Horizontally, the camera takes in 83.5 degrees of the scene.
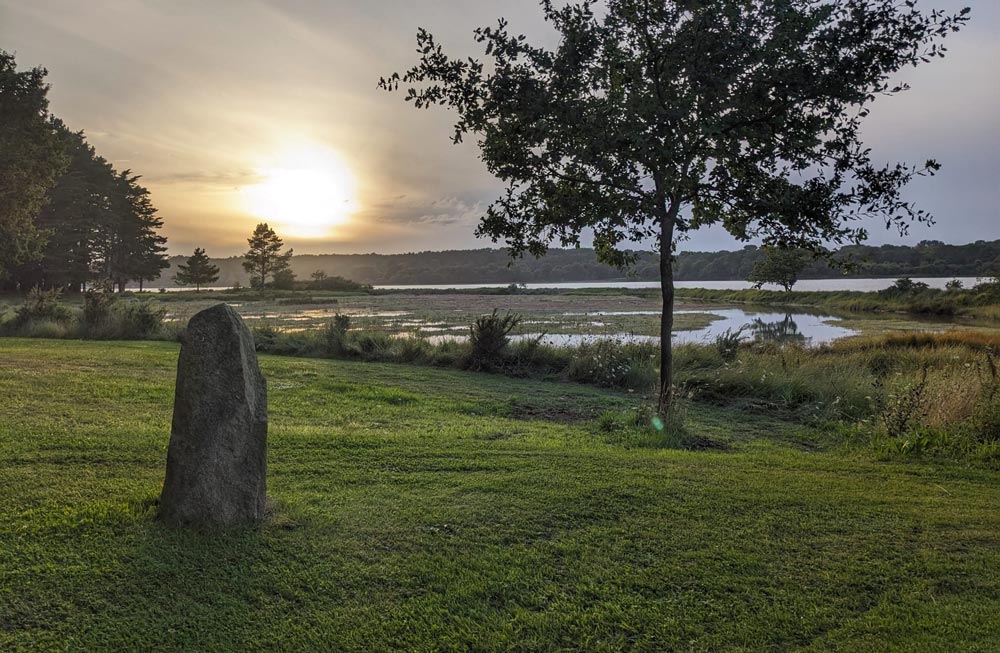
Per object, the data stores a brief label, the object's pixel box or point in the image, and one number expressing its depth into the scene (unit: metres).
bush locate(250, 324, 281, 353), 19.20
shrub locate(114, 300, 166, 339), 19.81
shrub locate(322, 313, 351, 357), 18.30
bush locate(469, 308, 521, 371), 16.22
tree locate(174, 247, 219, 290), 83.38
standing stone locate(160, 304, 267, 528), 4.25
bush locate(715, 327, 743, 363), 16.33
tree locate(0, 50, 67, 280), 29.36
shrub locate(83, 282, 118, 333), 19.66
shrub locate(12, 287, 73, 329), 20.12
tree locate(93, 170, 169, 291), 65.12
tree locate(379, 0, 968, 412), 6.30
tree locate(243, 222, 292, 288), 88.94
